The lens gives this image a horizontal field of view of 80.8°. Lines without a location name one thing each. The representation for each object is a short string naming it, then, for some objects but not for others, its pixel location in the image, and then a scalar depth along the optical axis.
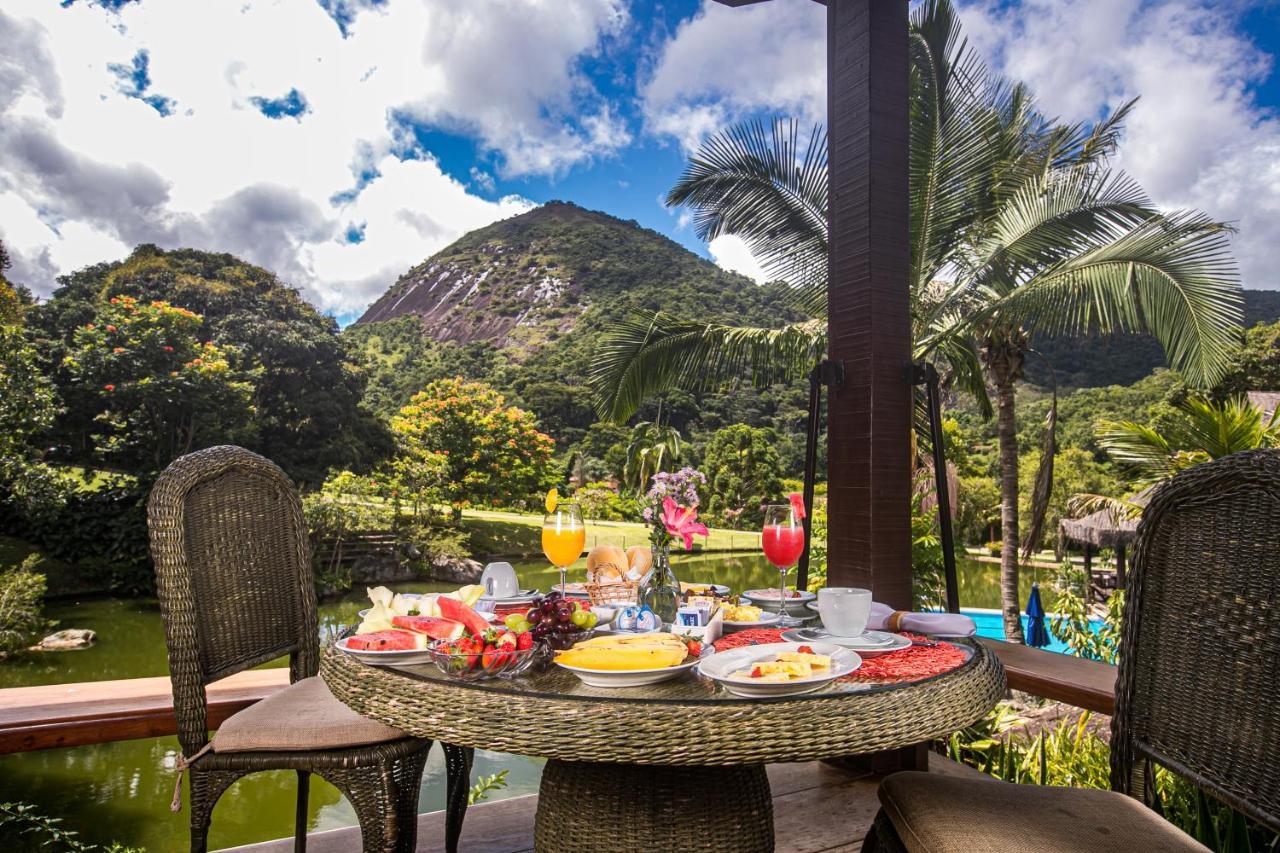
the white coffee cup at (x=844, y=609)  1.04
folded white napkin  1.16
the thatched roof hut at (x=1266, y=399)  10.20
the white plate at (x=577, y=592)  1.50
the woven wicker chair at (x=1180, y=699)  0.90
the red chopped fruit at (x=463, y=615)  0.96
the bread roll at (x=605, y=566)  1.40
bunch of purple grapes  1.00
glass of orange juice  1.29
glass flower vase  1.23
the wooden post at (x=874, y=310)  2.17
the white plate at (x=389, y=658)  0.98
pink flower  1.11
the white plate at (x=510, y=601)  1.32
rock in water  10.30
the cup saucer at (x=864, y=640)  1.02
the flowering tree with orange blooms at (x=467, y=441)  18.28
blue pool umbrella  7.31
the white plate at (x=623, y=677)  0.85
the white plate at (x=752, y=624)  1.22
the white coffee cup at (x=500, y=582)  1.40
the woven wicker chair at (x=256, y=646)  1.26
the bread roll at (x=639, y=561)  1.41
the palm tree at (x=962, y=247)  4.31
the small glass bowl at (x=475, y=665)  0.89
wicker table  0.78
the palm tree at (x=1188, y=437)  5.14
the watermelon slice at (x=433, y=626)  0.97
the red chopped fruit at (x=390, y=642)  1.00
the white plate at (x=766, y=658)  0.83
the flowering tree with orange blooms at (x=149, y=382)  14.66
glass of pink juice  1.28
